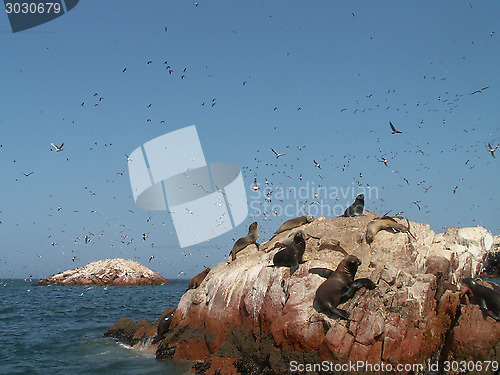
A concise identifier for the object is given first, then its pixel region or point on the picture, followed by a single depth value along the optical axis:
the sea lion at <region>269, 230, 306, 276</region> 10.66
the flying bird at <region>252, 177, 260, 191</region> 18.37
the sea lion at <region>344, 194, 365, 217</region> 14.06
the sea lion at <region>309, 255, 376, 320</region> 9.06
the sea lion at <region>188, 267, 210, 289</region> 14.73
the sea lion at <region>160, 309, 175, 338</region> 13.51
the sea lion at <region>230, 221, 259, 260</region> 14.70
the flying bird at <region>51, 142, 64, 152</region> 17.44
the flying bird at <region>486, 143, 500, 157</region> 15.14
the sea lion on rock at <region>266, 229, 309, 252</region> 11.94
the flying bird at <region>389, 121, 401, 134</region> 15.29
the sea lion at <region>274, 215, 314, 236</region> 14.32
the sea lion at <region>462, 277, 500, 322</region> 9.23
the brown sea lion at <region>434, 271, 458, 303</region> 9.66
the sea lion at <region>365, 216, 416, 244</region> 11.27
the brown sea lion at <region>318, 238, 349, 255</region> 11.28
